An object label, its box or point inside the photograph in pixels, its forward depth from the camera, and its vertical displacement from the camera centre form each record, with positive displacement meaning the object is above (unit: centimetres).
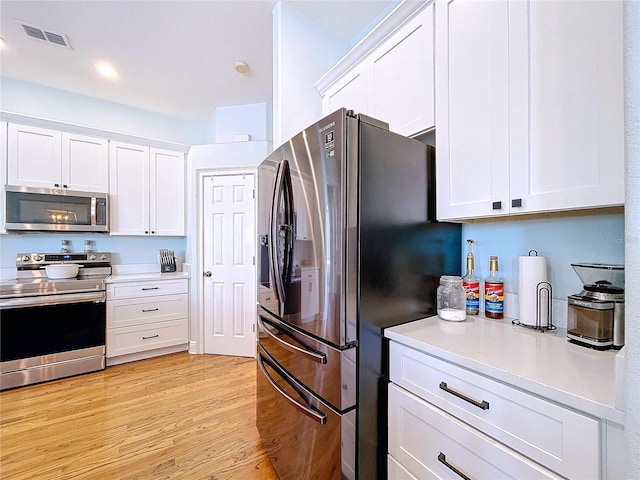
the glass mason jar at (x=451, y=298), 129 -27
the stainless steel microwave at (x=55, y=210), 267 +30
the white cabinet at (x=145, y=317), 290 -85
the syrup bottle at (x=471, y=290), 141 -25
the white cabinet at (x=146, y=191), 319 +58
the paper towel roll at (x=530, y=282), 117 -18
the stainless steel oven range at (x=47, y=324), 242 -77
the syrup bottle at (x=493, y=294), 132 -26
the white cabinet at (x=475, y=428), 65 -52
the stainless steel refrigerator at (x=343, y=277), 105 -16
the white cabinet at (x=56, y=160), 270 +81
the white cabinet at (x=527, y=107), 84 +47
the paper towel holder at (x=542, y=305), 113 -27
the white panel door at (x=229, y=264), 319 -28
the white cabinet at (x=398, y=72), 137 +93
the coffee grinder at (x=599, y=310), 90 -23
